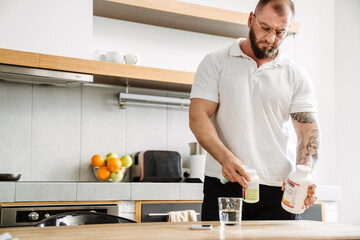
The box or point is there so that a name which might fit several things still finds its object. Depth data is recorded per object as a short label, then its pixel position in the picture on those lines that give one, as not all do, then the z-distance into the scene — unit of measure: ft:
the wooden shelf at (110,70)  8.93
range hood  8.89
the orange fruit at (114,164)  9.71
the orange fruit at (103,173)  9.73
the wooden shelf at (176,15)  10.14
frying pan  8.98
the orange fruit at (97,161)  9.89
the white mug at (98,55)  10.23
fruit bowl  9.88
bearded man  5.39
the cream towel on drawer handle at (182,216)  9.03
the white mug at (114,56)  10.03
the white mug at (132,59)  10.15
